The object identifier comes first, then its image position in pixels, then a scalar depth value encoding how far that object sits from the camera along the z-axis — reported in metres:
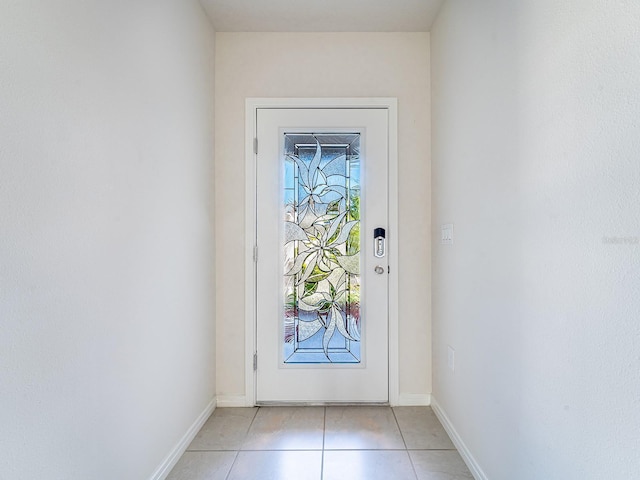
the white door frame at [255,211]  2.52
